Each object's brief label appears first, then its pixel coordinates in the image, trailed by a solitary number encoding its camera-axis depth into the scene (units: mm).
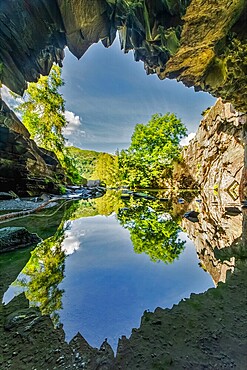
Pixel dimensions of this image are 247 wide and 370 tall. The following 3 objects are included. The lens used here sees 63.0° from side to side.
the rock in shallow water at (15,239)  2426
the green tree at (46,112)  18562
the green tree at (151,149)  21141
